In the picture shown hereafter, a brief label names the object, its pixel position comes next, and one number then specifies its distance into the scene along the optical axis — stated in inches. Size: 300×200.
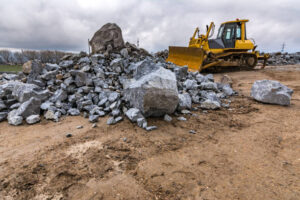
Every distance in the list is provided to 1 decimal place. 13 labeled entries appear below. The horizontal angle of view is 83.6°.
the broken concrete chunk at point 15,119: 131.1
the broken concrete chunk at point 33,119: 132.3
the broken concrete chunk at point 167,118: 130.6
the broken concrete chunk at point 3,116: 140.0
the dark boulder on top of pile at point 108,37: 255.9
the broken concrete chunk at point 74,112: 147.4
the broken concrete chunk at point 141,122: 119.9
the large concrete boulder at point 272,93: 167.5
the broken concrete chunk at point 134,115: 124.2
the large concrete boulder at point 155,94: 121.7
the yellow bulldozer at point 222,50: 369.7
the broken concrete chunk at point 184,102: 148.9
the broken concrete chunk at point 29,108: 139.3
